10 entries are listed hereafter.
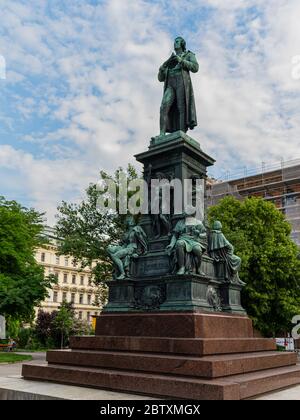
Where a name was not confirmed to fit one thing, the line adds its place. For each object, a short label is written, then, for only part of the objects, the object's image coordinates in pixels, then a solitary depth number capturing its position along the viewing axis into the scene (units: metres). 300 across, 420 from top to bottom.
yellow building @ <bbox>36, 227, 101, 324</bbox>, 71.31
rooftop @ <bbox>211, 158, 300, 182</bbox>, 46.09
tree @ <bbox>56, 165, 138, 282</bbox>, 30.50
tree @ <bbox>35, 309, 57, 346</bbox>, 36.81
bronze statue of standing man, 12.09
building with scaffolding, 42.83
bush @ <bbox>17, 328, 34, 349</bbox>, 41.53
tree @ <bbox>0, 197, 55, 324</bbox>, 24.12
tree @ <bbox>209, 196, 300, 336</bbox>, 26.53
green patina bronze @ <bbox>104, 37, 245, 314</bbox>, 9.42
